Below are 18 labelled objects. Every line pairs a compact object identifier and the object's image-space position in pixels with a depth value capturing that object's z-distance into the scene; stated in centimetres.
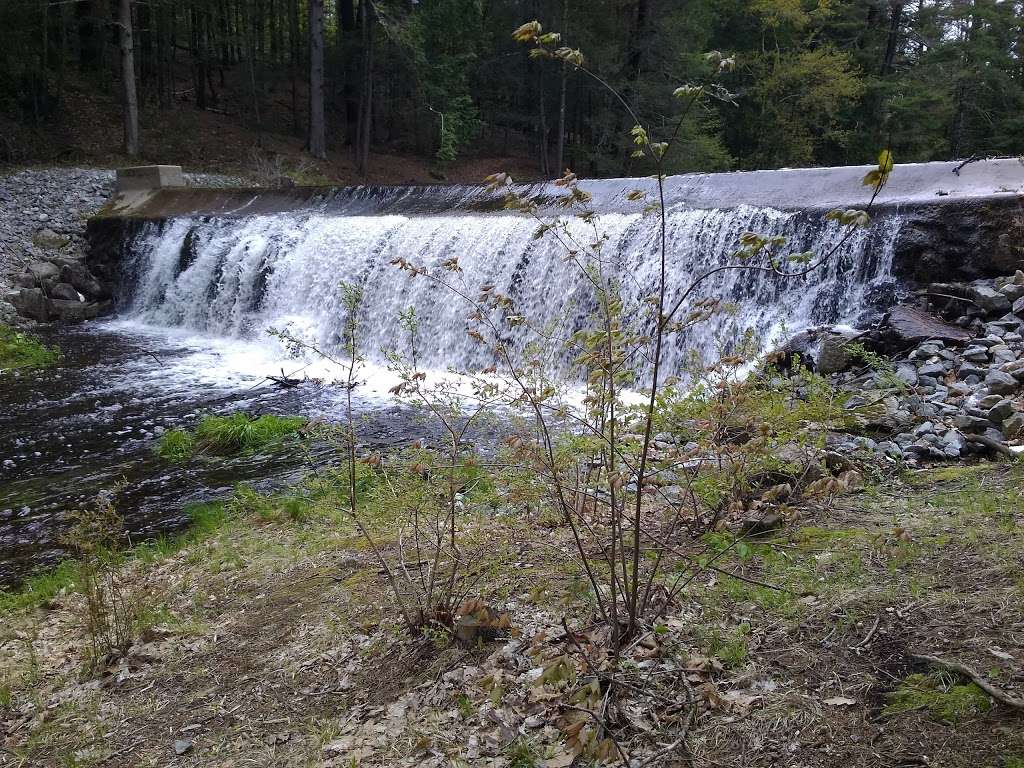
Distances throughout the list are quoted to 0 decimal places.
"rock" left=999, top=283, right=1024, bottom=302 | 657
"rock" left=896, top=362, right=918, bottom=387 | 565
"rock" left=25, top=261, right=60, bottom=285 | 1388
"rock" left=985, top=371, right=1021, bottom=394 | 514
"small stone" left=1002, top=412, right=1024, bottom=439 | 445
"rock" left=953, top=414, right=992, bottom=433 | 467
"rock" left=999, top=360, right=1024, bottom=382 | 528
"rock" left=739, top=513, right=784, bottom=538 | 334
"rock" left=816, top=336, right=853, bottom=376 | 637
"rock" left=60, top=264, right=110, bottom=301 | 1438
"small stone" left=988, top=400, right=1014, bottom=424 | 463
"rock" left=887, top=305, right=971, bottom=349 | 630
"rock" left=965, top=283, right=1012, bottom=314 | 655
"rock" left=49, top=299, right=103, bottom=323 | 1359
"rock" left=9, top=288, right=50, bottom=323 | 1313
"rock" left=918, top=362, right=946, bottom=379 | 575
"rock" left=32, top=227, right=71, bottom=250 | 1501
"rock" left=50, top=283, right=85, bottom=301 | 1397
